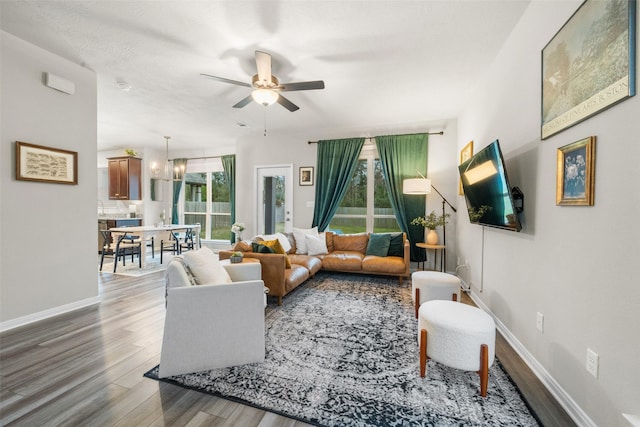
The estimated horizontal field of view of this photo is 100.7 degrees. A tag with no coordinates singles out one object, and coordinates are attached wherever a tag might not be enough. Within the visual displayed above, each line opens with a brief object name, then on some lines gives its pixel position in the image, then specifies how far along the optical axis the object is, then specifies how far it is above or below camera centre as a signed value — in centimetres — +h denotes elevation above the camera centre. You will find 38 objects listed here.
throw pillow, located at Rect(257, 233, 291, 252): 396 -51
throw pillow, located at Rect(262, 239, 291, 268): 341 -49
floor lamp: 422 +37
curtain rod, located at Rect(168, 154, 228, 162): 684 +129
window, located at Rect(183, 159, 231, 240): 697 +13
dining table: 465 -44
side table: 463 -86
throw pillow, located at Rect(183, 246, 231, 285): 204 -49
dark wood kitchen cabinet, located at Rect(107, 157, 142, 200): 659 +70
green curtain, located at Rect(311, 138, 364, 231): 514 +68
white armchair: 178 -81
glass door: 568 +16
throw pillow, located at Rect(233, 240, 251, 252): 331 -50
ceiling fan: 259 +125
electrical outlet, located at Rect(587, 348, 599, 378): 134 -78
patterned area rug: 148 -115
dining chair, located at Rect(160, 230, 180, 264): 577 -86
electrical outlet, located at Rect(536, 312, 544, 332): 184 -78
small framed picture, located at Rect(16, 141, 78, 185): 255 +42
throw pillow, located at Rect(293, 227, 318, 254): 459 -56
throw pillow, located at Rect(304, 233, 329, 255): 455 -64
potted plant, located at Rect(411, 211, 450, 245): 435 -23
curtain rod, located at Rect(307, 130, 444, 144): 469 +137
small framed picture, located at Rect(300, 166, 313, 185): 546 +68
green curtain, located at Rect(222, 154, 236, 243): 650 +76
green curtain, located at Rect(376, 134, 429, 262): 476 +70
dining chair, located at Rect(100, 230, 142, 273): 464 -72
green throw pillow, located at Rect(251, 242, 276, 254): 322 -51
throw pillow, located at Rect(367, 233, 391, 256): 443 -61
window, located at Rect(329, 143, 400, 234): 515 +13
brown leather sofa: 306 -79
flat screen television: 209 +18
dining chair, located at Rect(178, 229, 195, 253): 586 -80
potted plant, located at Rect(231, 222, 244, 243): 473 -37
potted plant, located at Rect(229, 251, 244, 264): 277 -53
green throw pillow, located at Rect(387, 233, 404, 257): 447 -64
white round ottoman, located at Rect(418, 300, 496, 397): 164 -83
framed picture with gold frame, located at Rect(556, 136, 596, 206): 139 +22
